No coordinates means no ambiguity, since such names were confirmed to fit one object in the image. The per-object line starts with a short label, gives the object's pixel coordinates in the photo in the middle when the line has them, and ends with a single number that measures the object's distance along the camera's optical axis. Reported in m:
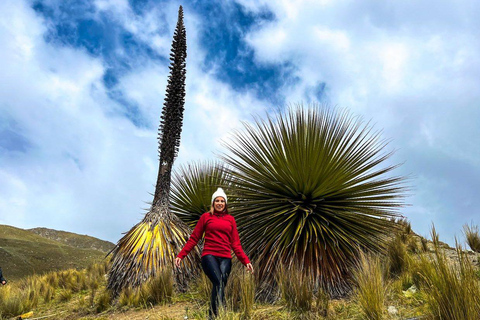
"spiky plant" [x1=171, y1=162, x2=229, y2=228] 9.81
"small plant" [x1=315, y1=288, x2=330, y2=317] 5.00
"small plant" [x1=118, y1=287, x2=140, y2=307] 6.85
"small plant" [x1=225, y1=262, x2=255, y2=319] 5.08
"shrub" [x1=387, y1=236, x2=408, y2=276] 7.22
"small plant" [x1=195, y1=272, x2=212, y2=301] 5.97
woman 4.67
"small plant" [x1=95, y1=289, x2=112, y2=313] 7.36
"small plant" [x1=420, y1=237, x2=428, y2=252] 8.39
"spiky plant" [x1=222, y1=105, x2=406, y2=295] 6.14
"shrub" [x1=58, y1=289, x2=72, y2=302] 9.28
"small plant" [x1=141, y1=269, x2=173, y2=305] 6.75
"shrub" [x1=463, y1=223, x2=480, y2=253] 9.68
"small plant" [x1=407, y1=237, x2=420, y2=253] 9.20
